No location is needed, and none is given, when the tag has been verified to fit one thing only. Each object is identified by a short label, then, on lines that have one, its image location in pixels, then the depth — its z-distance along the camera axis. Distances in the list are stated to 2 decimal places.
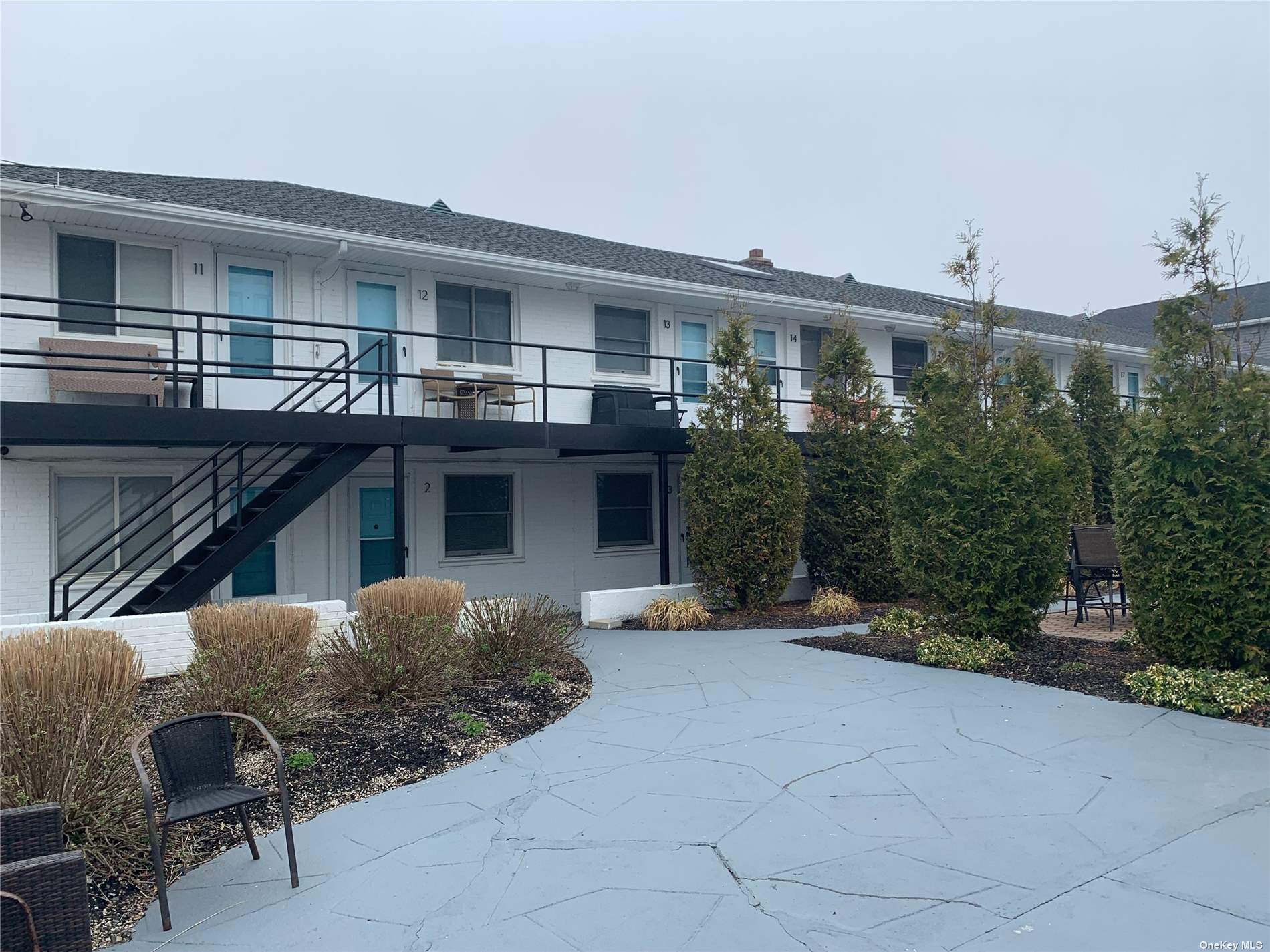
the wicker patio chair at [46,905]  2.94
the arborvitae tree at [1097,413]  16.55
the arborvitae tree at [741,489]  12.17
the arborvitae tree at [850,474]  13.27
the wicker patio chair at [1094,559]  11.00
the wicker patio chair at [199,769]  4.10
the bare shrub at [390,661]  7.20
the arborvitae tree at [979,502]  9.01
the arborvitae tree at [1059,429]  15.45
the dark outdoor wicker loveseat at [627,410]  13.74
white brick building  10.34
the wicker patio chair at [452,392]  12.76
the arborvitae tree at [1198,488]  7.15
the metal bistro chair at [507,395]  12.65
